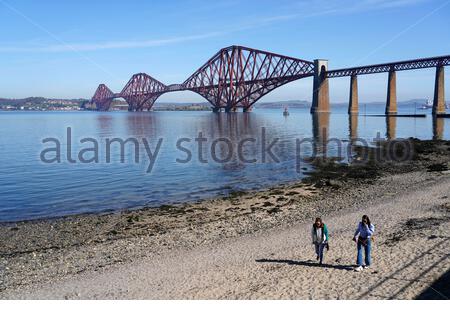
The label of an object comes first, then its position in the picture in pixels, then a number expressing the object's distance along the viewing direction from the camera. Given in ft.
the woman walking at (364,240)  34.40
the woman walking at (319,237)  35.73
